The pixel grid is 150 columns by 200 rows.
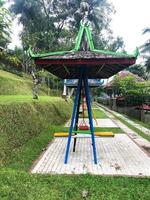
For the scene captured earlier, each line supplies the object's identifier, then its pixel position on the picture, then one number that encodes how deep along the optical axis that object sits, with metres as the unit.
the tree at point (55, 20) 9.53
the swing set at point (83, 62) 3.18
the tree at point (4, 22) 3.32
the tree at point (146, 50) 17.31
